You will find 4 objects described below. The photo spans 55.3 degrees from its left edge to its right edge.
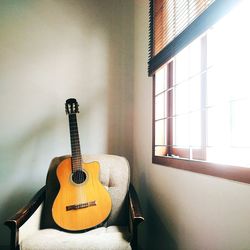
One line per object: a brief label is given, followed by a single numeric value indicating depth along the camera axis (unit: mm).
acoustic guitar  1472
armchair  1232
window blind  1012
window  1051
